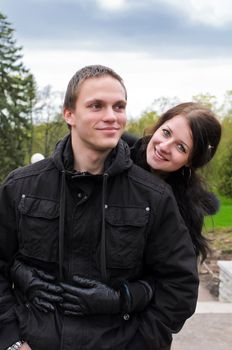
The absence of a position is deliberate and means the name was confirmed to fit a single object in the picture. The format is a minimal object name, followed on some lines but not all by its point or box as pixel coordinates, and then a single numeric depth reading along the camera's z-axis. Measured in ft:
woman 6.97
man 5.61
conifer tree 85.76
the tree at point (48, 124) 101.55
